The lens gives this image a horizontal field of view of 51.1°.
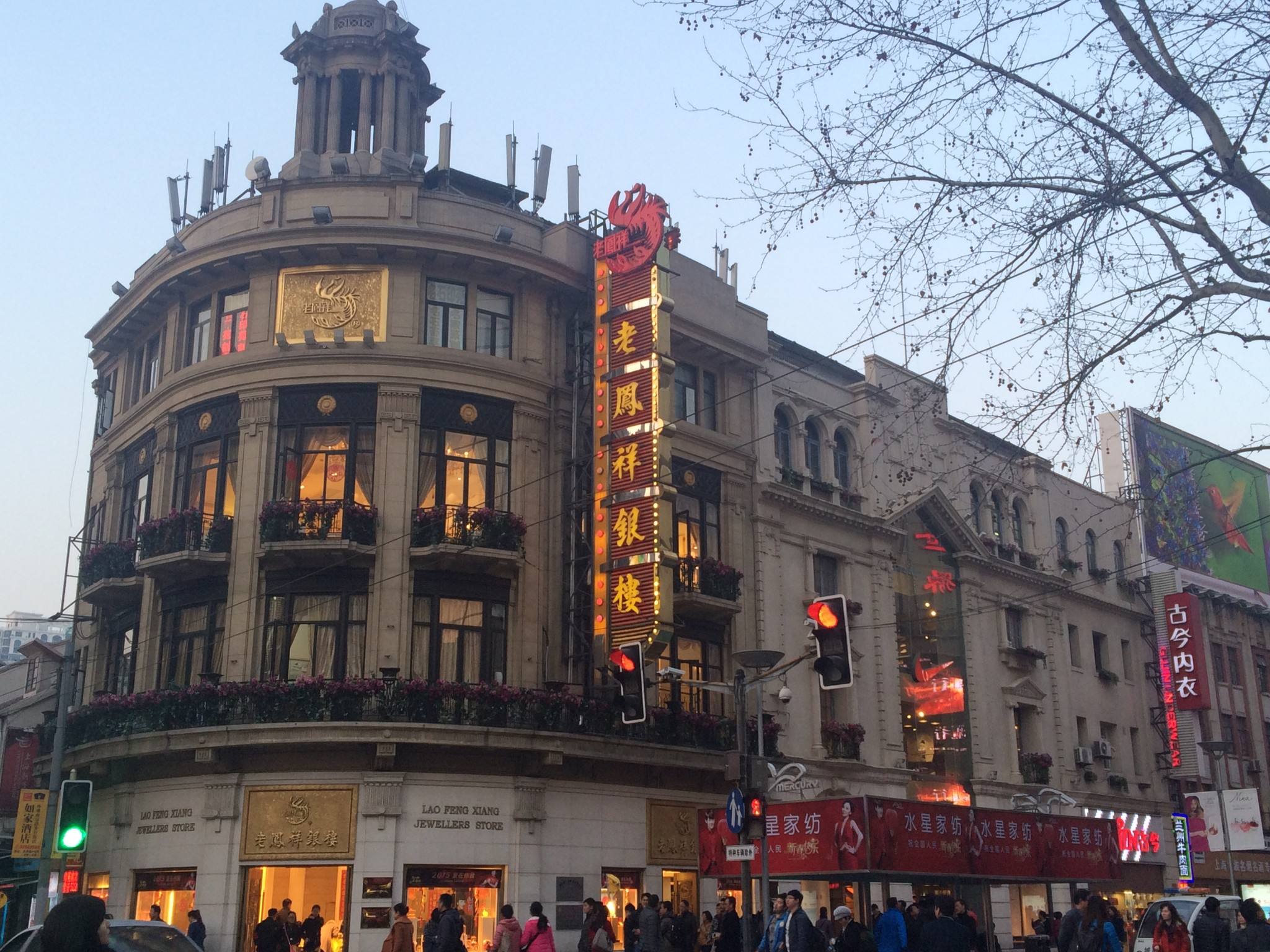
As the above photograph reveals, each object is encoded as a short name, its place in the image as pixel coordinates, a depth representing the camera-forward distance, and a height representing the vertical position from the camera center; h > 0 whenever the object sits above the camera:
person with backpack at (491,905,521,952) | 21.23 -0.67
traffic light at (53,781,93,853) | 16.22 +0.85
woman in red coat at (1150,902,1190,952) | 17.67 -0.58
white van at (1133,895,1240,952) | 23.47 -0.47
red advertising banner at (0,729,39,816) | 39.62 +3.62
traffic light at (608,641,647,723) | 20.61 +3.14
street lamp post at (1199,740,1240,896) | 32.03 +3.84
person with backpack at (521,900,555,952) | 20.03 -0.68
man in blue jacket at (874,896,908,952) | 19.81 -0.64
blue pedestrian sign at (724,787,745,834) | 20.56 +1.15
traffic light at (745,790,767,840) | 20.50 +1.02
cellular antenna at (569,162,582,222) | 36.19 +18.29
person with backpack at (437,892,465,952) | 21.81 -0.66
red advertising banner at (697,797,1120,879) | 22.39 +0.82
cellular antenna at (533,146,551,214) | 36.78 +19.06
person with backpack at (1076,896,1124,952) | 17.00 -0.49
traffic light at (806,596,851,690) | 18.05 +3.28
